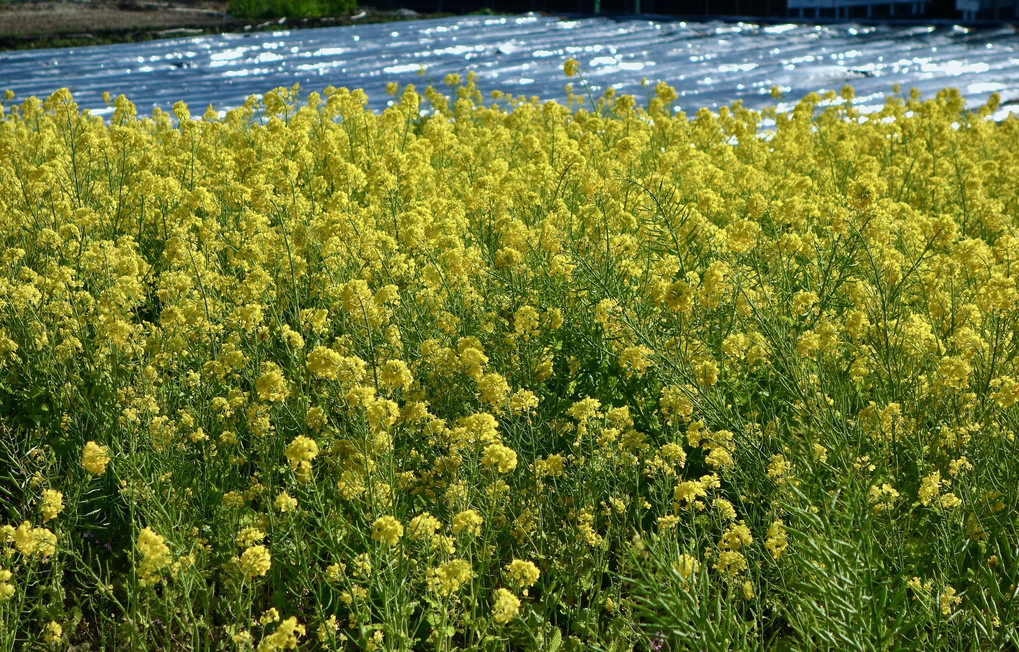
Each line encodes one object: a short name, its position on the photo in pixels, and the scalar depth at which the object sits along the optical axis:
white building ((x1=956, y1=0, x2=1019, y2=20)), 17.78
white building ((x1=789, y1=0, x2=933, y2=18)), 19.02
